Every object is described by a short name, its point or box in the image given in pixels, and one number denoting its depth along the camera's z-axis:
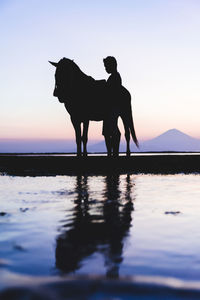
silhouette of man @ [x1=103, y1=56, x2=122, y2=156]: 11.15
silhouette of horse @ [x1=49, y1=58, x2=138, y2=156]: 12.75
